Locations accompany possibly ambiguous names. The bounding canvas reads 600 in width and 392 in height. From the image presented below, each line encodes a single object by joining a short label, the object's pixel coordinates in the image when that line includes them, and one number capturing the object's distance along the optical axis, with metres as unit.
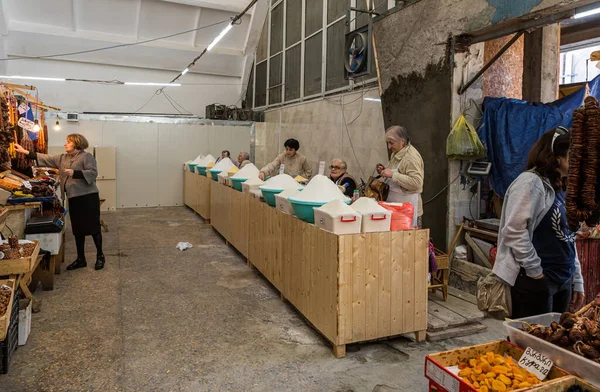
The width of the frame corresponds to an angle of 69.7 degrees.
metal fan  6.10
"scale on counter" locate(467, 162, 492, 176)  4.77
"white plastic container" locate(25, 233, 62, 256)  4.53
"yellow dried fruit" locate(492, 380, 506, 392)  1.73
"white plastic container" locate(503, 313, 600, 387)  1.68
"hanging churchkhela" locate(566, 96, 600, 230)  1.72
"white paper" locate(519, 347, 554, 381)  1.81
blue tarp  4.48
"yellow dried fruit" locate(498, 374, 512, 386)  1.78
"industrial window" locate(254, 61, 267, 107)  12.13
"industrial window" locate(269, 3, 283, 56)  11.02
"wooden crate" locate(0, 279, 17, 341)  2.50
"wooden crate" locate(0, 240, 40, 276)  3.26
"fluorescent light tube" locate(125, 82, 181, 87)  11.69
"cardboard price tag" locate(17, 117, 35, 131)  5.52
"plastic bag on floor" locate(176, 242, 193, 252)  6.55
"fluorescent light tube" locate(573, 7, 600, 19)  3.48
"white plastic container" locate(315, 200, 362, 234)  3.16
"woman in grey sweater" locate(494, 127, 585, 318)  2.12
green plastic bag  4.61
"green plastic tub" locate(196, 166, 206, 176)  9.21
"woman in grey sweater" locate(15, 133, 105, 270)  5.18
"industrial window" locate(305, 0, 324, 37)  9.02
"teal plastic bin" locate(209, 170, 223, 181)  7.98
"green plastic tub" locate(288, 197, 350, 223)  3.65
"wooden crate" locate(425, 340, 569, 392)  1.84
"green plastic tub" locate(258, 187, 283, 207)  4.64
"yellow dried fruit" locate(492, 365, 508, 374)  1.84
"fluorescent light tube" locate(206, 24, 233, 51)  7.32
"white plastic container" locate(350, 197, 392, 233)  3.23
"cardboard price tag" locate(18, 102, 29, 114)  6.02
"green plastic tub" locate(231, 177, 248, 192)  6.19
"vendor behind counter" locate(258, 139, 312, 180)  6.49
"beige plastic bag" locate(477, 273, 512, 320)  2.27
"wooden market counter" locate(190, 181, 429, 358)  3.16
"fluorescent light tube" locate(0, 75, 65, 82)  10.82
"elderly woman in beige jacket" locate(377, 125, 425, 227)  3.95
